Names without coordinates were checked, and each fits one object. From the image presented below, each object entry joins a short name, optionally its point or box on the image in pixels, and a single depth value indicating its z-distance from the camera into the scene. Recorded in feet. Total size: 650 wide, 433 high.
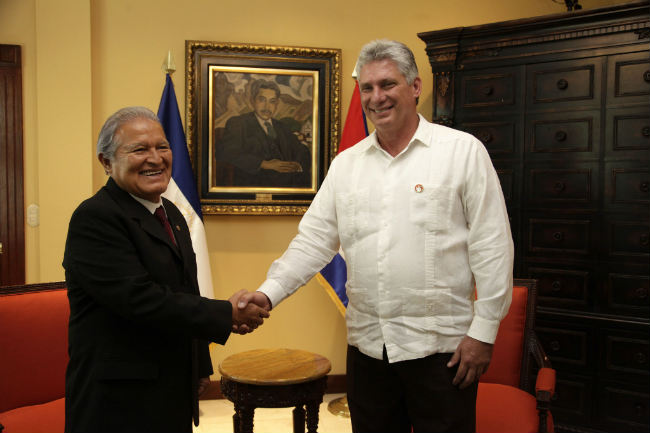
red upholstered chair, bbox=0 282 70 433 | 8.31
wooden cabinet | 11.51
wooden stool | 8.39
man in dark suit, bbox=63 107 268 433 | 5.58
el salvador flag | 12.45
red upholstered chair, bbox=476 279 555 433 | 8.39
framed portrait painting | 13.91
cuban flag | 13.21
